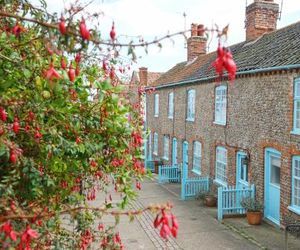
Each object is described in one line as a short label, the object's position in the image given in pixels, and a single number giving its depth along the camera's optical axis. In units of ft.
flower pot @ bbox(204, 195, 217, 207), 39.45
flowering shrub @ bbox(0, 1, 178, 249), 9.54
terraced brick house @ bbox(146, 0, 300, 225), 29.65
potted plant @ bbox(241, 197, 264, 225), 32.08
